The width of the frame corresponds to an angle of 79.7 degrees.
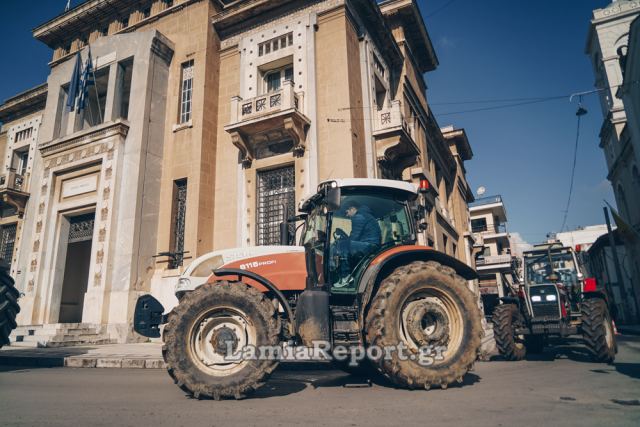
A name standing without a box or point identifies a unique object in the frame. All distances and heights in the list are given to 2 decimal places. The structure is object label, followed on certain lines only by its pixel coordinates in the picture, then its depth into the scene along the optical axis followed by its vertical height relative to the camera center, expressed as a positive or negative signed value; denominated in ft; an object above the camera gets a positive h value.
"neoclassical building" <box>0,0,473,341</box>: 46.11 +22.36
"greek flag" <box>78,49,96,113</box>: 55.98 +34.08
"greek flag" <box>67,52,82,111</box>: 57.31 +34.81
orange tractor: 15.06 +0.24
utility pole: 70.00 +8.67
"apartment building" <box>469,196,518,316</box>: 124.67 +23.55
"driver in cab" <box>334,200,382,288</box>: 17.80 +3.50
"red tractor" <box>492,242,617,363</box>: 24.82 -0.78
